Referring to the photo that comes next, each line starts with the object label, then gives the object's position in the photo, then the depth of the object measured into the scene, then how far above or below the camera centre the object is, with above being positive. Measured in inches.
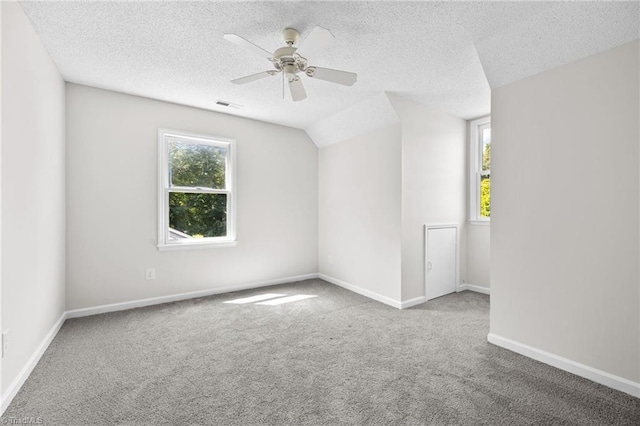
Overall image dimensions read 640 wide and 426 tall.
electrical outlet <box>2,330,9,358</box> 64.6 -29.1
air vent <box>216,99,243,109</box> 136.3 +51.5
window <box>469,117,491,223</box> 157.6 +22.7
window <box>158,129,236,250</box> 138.9 +10.4
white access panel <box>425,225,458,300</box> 143.2 -25.1
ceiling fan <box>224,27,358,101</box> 70.9 +41.3
